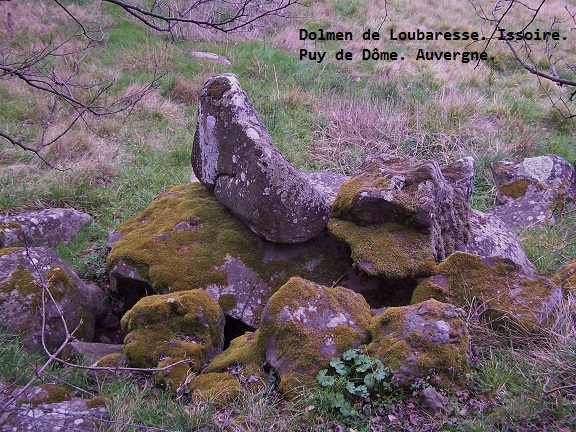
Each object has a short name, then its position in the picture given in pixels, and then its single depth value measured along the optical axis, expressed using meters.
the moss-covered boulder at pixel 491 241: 4.12
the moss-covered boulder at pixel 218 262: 3.71
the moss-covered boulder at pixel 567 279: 3.37
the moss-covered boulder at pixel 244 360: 2.90
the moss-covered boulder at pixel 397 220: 3.50
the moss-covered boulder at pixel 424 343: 2.65
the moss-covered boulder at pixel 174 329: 2.98
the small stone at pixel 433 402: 2.51
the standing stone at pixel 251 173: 3.64
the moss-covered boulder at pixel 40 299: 3.37
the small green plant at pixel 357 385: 2.58
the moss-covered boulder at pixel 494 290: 3.17
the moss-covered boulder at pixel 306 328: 2.78
